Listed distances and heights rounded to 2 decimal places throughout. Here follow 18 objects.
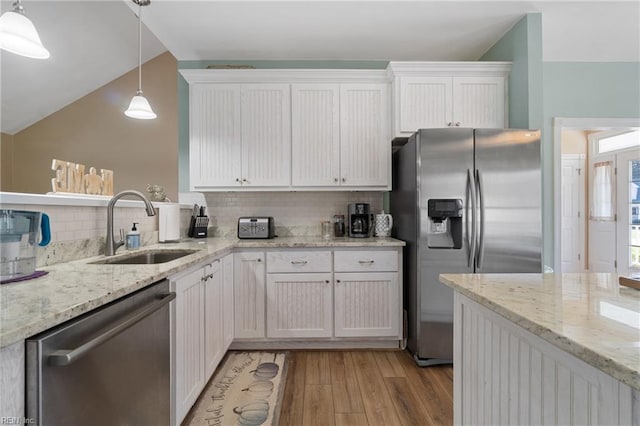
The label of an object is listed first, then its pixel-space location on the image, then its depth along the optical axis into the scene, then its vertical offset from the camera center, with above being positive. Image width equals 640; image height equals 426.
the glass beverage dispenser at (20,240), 1.05 -0.09
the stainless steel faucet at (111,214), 1.70 +0.00
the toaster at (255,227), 2.79 -0.12
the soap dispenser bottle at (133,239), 1.95 -0.16
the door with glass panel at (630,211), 4.35 +0.03
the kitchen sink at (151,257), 1.78 -0.27
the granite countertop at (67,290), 0.71 -0.24
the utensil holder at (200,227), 2.81 -0.12
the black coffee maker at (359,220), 2.85 -0.06
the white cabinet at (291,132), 2.79 +0.74
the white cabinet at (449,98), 2.71 +1.02
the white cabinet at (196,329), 1.47 -0.65
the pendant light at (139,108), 2.48 +0.86
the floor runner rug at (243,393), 1.71 -1.12
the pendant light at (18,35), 1.53 +0.92
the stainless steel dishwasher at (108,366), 0.74 -0.45
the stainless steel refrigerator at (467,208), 2.25 +0.04
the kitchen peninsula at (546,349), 0.55 -0.30
